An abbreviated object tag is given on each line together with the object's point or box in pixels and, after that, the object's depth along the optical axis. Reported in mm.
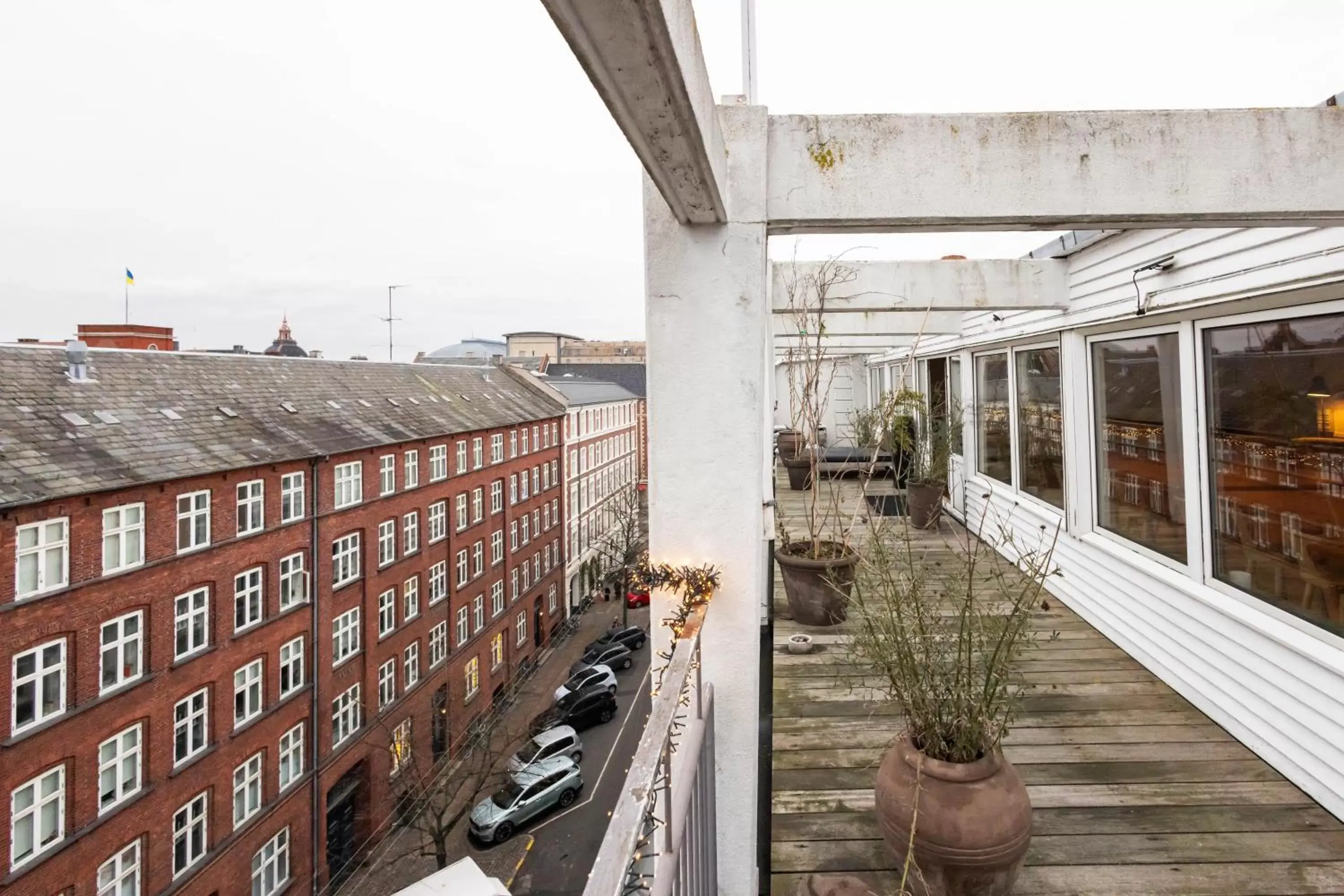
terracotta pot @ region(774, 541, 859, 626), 3986
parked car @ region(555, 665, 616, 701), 20422
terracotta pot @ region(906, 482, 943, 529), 6430
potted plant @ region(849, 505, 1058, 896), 1752
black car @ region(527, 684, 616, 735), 19000
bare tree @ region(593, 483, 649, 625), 29500
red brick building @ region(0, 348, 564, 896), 10125
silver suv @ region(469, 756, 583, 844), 14672
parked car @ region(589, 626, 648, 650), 24625
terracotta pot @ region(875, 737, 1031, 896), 1742
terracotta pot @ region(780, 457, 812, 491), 8641
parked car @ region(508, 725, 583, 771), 16312
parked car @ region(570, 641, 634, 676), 22922
